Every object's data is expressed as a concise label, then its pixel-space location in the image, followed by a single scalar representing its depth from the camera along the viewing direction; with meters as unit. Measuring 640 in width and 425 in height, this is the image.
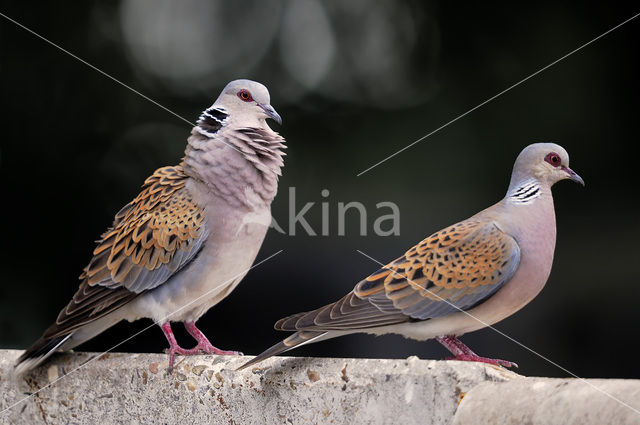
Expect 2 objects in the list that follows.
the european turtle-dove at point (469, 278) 5.92
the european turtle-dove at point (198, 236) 6.96
